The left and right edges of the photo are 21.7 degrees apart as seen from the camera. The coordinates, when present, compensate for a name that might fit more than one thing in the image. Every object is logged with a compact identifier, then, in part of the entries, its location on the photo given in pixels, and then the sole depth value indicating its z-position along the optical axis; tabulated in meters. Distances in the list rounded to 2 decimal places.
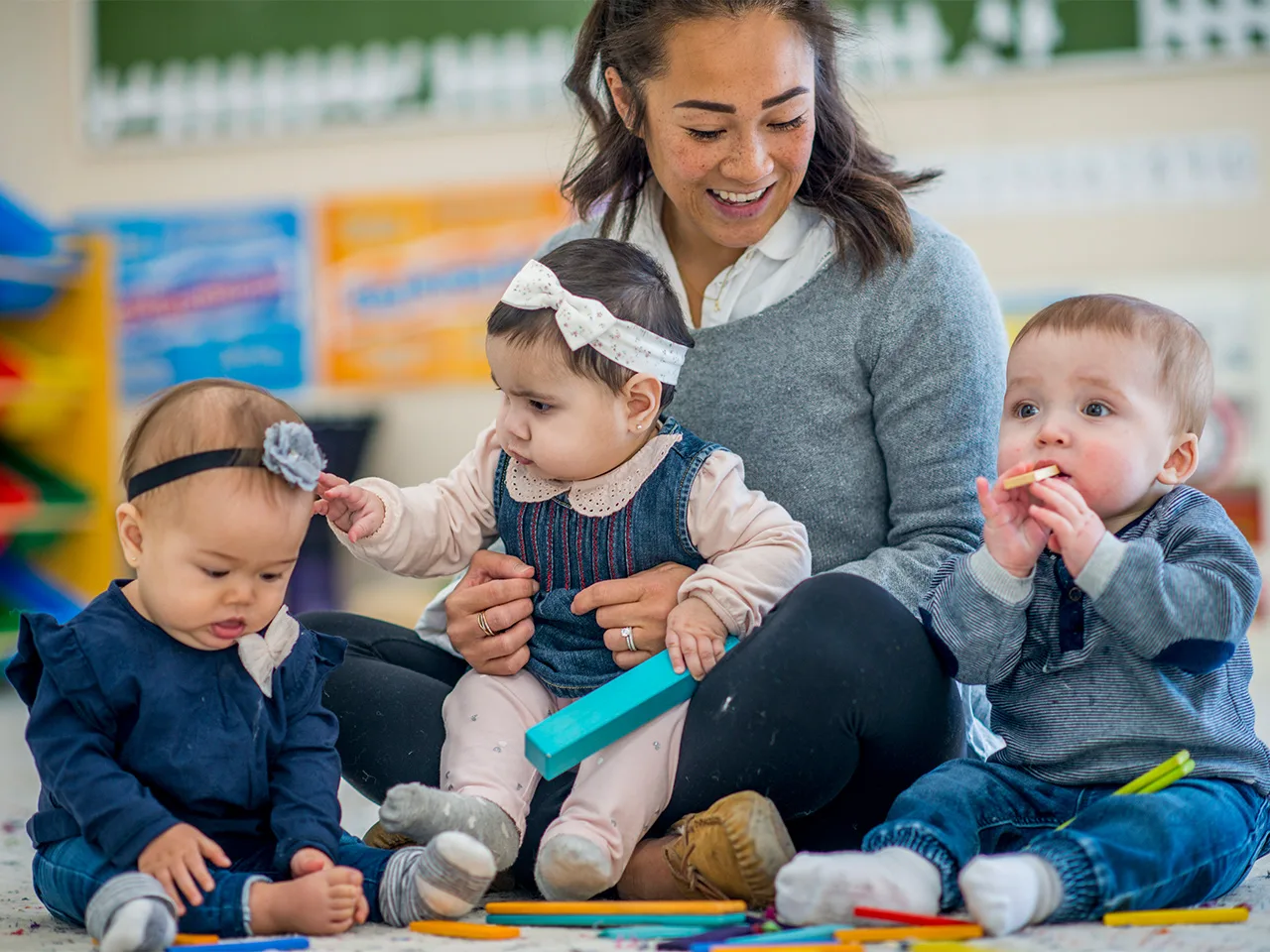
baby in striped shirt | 1.88
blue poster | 5.00
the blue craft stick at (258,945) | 1.84
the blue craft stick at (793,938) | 1.81
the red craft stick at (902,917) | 1.84
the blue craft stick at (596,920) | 1.89
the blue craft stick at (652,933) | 1.87
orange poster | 4.87
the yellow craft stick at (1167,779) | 1.92
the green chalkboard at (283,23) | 4.69
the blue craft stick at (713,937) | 1.82
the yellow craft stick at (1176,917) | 1.86
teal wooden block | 1.96
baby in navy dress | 1.89
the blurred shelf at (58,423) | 3.97
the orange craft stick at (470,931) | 1.89
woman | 1.97
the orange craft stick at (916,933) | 1.82
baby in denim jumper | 2.00
